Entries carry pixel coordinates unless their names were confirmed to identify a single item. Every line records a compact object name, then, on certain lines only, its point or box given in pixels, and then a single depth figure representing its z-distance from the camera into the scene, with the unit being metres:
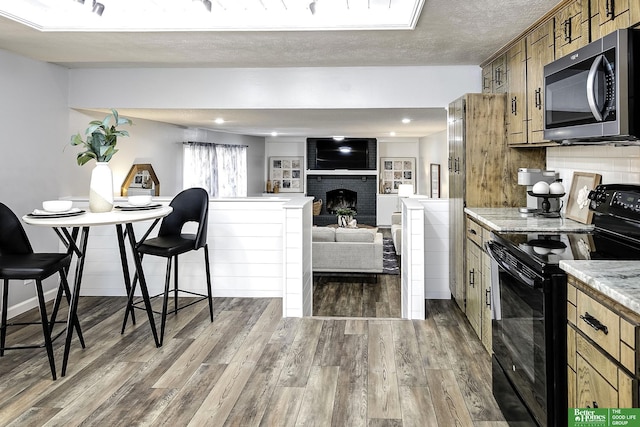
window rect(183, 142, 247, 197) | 7.59
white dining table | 2.88
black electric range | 1.82
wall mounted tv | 11.57
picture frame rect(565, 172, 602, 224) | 2.91
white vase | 3.28
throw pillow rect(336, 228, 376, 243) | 5.91
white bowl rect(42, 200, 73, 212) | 3.14
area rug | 6.78
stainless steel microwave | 2.03
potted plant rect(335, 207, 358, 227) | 9.07
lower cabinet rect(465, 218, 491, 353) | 3.12
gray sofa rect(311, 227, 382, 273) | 5.86
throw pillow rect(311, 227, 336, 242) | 5.89
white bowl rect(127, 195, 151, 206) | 3.61
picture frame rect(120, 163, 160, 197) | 5.76
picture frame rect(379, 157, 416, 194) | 11.58
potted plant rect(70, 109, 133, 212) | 3.28
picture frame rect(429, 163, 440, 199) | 8.70
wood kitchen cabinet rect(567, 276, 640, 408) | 1.34
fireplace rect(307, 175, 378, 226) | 11.70
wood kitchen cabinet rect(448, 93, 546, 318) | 3.84
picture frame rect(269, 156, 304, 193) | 11.84
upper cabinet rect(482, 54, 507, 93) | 3.86
